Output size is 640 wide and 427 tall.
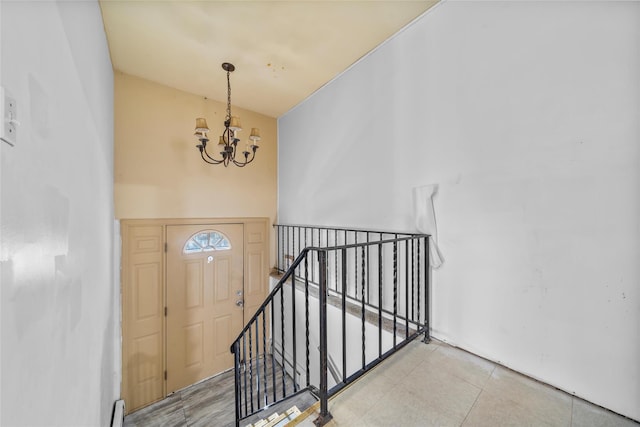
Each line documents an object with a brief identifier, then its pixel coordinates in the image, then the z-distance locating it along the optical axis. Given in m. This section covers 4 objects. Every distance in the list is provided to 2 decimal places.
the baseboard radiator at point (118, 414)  2.45
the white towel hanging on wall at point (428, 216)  1.96
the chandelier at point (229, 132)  2.30
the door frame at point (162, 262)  2.84
